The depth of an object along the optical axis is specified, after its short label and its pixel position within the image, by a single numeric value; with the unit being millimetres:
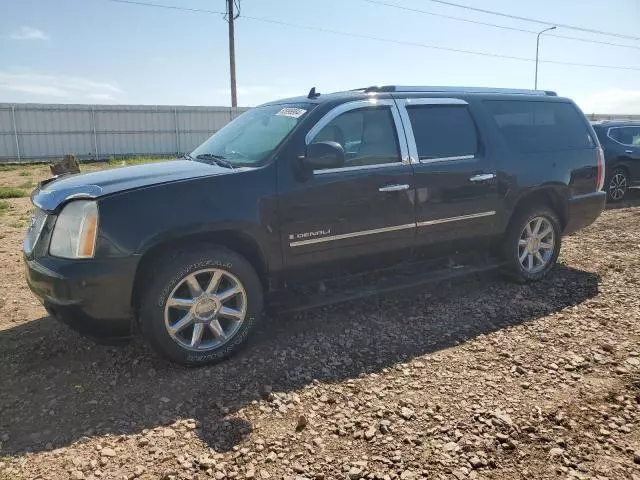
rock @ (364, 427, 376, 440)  2836
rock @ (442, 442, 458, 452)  2719
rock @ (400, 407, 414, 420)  3018
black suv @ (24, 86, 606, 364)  3398
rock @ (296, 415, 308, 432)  2939
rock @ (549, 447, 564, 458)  2660
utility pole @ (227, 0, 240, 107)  26828
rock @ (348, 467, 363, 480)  2533
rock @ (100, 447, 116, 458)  2725
